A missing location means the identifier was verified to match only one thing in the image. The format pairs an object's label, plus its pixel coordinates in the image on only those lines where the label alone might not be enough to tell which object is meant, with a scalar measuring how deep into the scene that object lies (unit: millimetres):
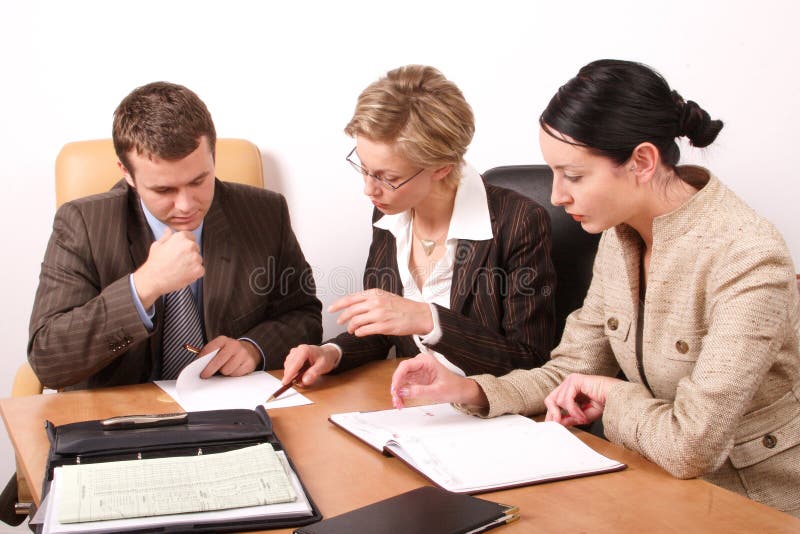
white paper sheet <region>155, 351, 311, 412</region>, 1603
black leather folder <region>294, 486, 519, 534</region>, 1022
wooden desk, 1096
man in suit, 1741
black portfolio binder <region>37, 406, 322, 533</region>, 1238
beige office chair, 2160
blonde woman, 1876
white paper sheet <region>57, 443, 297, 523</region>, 1053
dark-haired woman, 1269
